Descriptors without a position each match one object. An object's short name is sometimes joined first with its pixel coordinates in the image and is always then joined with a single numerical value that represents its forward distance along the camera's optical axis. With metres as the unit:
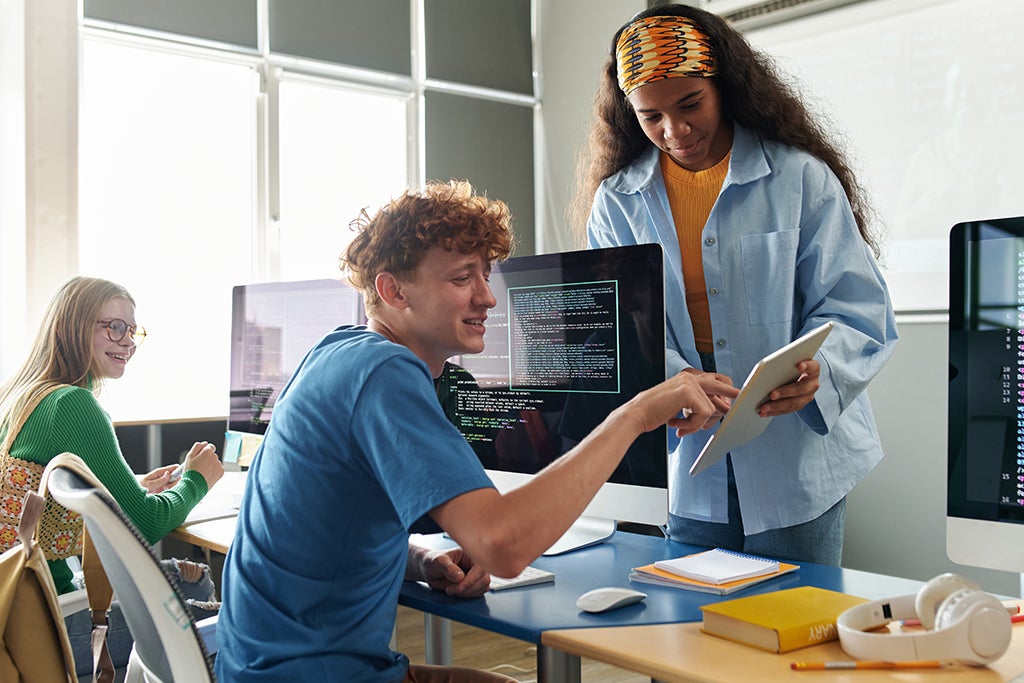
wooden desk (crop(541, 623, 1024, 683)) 1.13
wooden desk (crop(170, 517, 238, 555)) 2.06
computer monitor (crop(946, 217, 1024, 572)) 1.26
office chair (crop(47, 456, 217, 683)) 1.06
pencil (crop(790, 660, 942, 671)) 1.14
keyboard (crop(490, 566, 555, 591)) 1.59
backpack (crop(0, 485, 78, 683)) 1.30
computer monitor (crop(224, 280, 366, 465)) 2.48
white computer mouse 1.42
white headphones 1.12
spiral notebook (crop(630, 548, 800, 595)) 1.52
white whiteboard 3.52
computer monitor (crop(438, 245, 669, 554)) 1.71
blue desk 1.39
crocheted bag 2.07
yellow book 1.21
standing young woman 1.78
